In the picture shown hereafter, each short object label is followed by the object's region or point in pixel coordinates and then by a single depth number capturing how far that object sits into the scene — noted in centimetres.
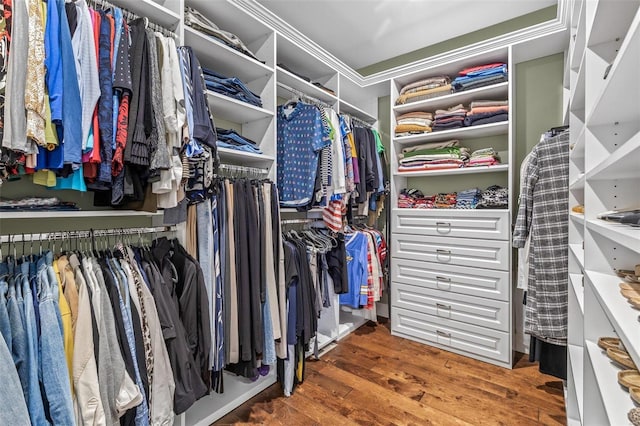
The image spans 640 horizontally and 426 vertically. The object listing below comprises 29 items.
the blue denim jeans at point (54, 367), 100
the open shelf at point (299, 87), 223
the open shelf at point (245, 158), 180
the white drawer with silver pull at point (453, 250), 235
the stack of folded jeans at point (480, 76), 238
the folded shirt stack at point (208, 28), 162
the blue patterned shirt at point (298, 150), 217
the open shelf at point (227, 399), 174
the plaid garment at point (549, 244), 166
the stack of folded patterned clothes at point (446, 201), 266
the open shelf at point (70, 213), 112
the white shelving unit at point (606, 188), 76
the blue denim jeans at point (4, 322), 97
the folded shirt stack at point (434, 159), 261
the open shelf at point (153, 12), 142
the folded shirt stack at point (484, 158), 249
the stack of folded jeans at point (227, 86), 178
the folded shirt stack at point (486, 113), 240
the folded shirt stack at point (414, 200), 278
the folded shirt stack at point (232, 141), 184
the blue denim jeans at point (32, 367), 97
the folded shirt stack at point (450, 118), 260
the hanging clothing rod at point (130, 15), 134
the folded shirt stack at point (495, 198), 236
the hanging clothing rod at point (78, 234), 118
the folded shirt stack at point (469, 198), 254
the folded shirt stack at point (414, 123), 276
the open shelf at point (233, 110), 178
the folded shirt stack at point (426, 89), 266
